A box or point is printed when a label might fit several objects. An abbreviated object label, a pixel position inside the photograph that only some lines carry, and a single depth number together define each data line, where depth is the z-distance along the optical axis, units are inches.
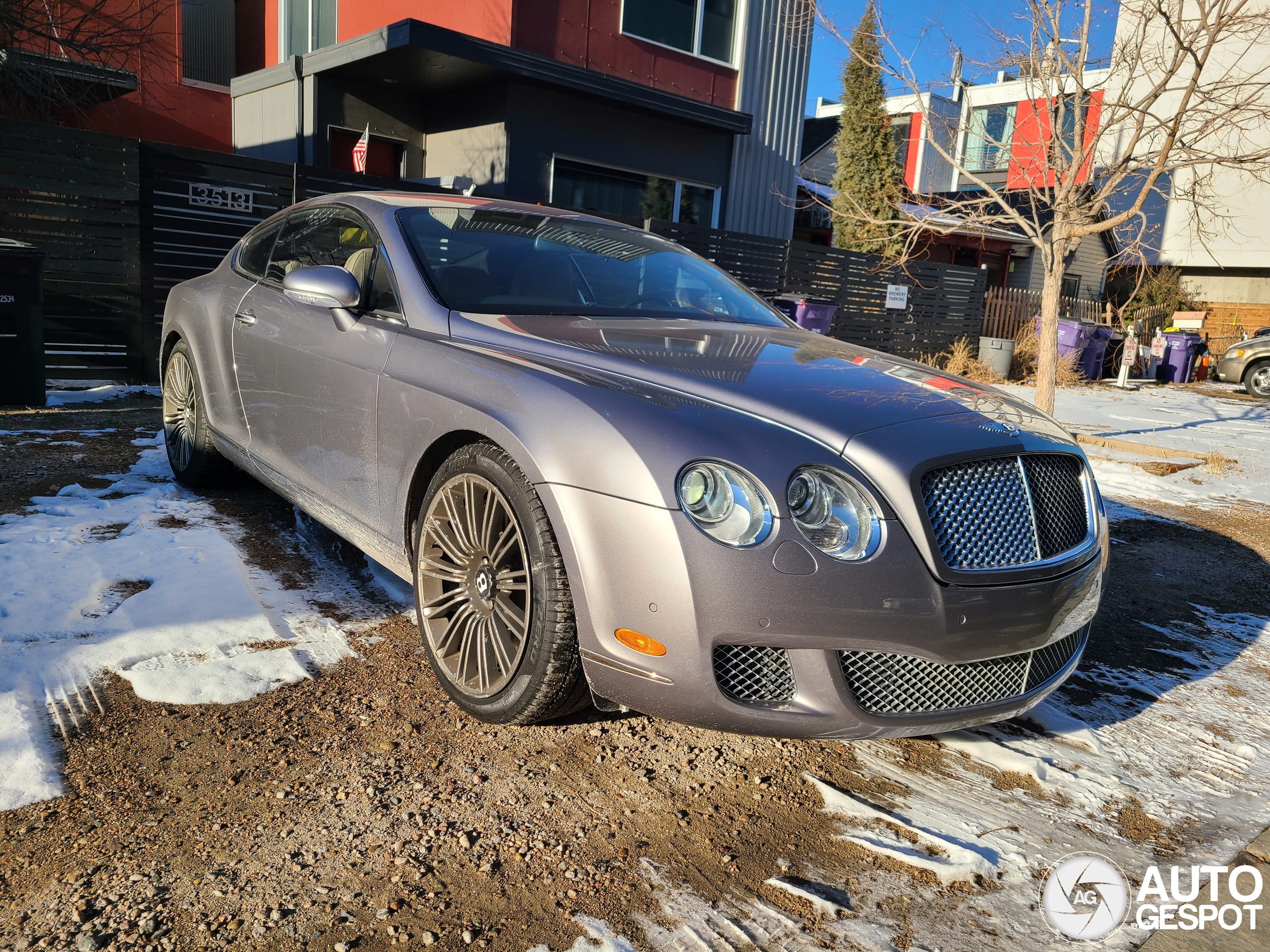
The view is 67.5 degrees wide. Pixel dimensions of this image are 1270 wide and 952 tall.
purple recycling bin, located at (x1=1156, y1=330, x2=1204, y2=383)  806.5
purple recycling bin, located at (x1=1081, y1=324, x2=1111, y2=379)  714.8
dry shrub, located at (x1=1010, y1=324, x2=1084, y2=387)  676.7
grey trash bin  673.0
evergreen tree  756.6
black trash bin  270.7
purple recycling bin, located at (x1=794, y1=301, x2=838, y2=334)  518.6
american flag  463.2
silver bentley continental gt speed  88.4
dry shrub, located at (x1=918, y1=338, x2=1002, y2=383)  641.0
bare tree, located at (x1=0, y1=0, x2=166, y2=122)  361.7
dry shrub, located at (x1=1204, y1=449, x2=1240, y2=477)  323.6
